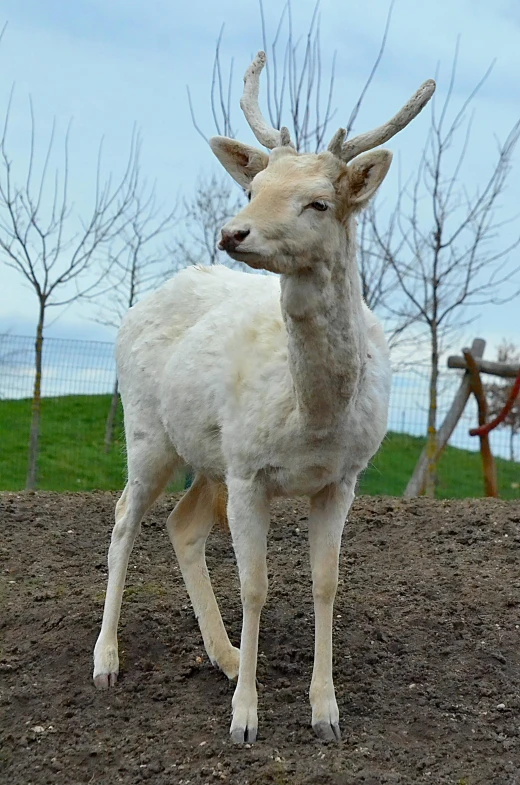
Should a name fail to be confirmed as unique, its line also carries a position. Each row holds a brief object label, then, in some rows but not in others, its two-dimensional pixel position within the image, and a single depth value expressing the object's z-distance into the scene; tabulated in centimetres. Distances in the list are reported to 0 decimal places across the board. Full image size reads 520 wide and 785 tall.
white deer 395
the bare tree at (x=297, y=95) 947
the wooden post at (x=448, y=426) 1015
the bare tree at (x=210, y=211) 1272
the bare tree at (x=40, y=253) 1091
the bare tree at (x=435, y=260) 1053
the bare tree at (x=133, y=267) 1243
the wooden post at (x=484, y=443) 991
